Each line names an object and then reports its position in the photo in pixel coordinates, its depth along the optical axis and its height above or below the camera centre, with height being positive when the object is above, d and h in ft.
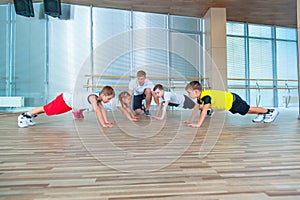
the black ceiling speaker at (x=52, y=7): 13.41 +5.75
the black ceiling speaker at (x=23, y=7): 12.88 +5.51
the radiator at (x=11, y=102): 15.17 +0.08
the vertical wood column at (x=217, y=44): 16.24 +4.24
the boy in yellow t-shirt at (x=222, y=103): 6.37 -0.03
